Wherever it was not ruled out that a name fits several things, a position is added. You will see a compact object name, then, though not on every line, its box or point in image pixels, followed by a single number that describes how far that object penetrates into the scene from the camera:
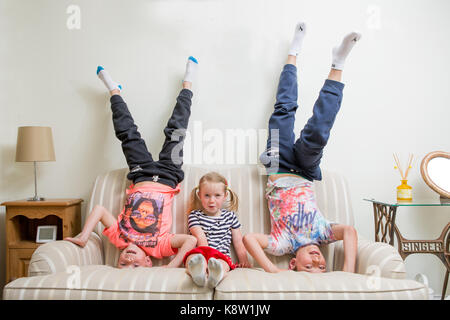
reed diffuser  2.06
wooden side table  2.06
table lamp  2.16
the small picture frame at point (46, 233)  2.12
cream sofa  1.32
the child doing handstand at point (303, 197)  1.69
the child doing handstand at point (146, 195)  1.79
